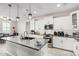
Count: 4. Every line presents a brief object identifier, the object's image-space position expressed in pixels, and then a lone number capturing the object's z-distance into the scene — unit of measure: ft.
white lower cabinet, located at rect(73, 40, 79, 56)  4.45
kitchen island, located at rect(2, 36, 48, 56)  3.85
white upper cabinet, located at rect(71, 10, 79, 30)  4.81
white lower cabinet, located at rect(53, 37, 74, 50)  4.89
